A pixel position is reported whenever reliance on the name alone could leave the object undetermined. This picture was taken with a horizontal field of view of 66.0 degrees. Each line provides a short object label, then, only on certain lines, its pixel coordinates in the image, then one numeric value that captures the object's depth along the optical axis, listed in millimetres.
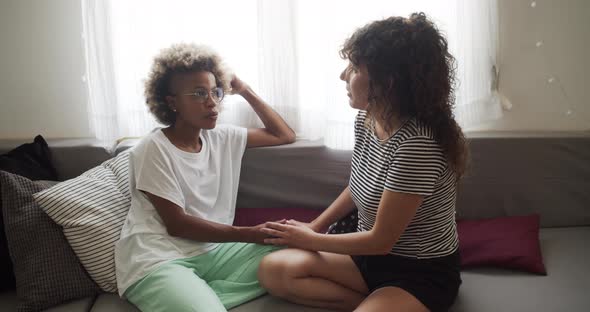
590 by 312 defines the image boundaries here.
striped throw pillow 1462
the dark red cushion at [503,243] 1540
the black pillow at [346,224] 1600
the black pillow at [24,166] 1500
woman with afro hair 1406
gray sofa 1792
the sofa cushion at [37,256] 1403
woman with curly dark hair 1207
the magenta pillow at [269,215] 1759
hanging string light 1951
